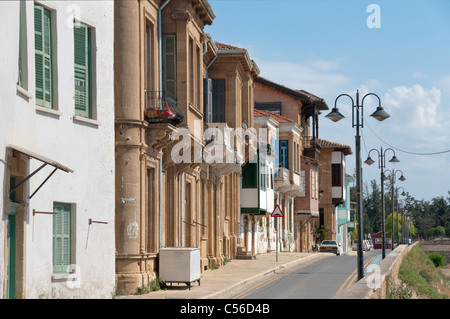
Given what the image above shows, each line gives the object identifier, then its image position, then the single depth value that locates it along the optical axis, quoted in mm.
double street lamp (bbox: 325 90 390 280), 27812
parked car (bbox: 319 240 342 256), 68188
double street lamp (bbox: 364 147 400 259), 44197
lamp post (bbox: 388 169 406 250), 60078
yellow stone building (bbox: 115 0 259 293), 23656
